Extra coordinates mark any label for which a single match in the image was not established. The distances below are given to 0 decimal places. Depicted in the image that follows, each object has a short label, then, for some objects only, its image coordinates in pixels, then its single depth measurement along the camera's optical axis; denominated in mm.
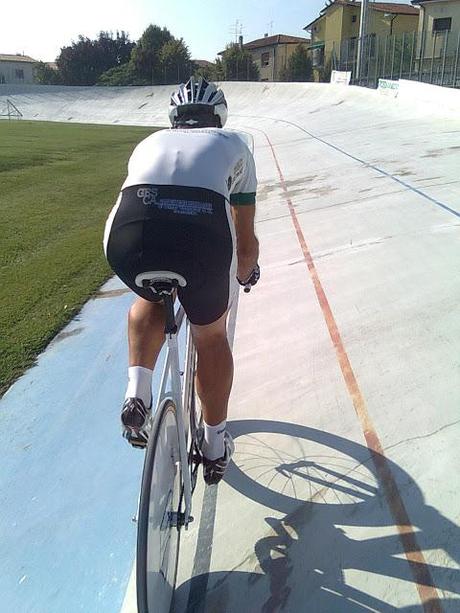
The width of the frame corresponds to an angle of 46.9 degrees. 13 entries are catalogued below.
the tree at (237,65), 64688
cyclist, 1757
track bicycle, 1537
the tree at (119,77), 67000
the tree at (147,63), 68188
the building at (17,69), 93406
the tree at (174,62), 67312
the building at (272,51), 73500
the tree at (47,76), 79250
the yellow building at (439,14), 38281
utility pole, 30969
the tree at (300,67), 59531
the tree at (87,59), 77938
